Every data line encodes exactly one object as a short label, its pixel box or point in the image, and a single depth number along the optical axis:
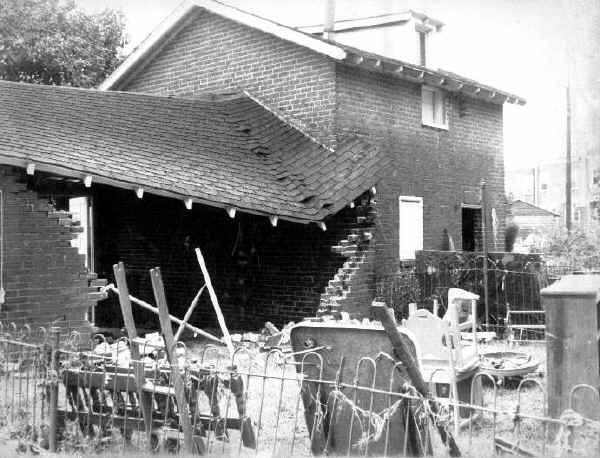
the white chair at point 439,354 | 6.85
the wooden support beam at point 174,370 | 4.67
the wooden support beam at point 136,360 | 4.83
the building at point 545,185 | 47.58
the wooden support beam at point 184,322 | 5.12
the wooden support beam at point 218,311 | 6.39
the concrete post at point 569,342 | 4.31
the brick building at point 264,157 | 11.54
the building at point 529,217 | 43.75
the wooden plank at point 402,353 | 4.09
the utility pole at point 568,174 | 27.88
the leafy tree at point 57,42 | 22.02
